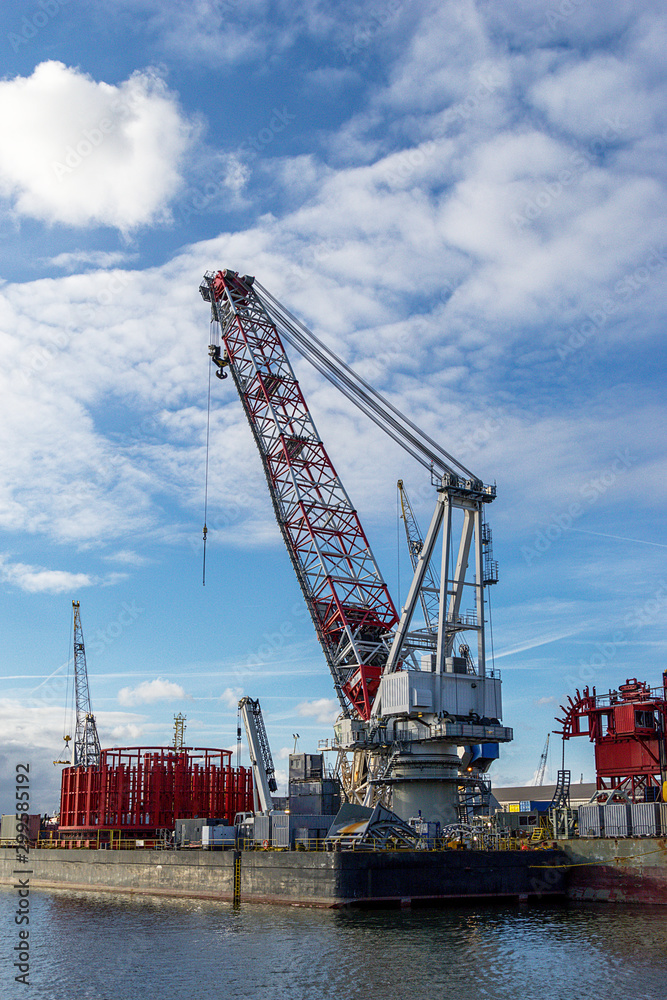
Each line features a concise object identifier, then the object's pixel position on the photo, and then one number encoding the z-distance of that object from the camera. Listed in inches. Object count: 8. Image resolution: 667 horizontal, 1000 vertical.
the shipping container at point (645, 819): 2003.0
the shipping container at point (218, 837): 2372.0
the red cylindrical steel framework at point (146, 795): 3016.7
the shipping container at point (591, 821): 2106.3
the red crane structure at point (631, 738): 2268.7
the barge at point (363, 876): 1899.6
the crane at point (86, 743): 4849.9
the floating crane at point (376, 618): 2331.4
